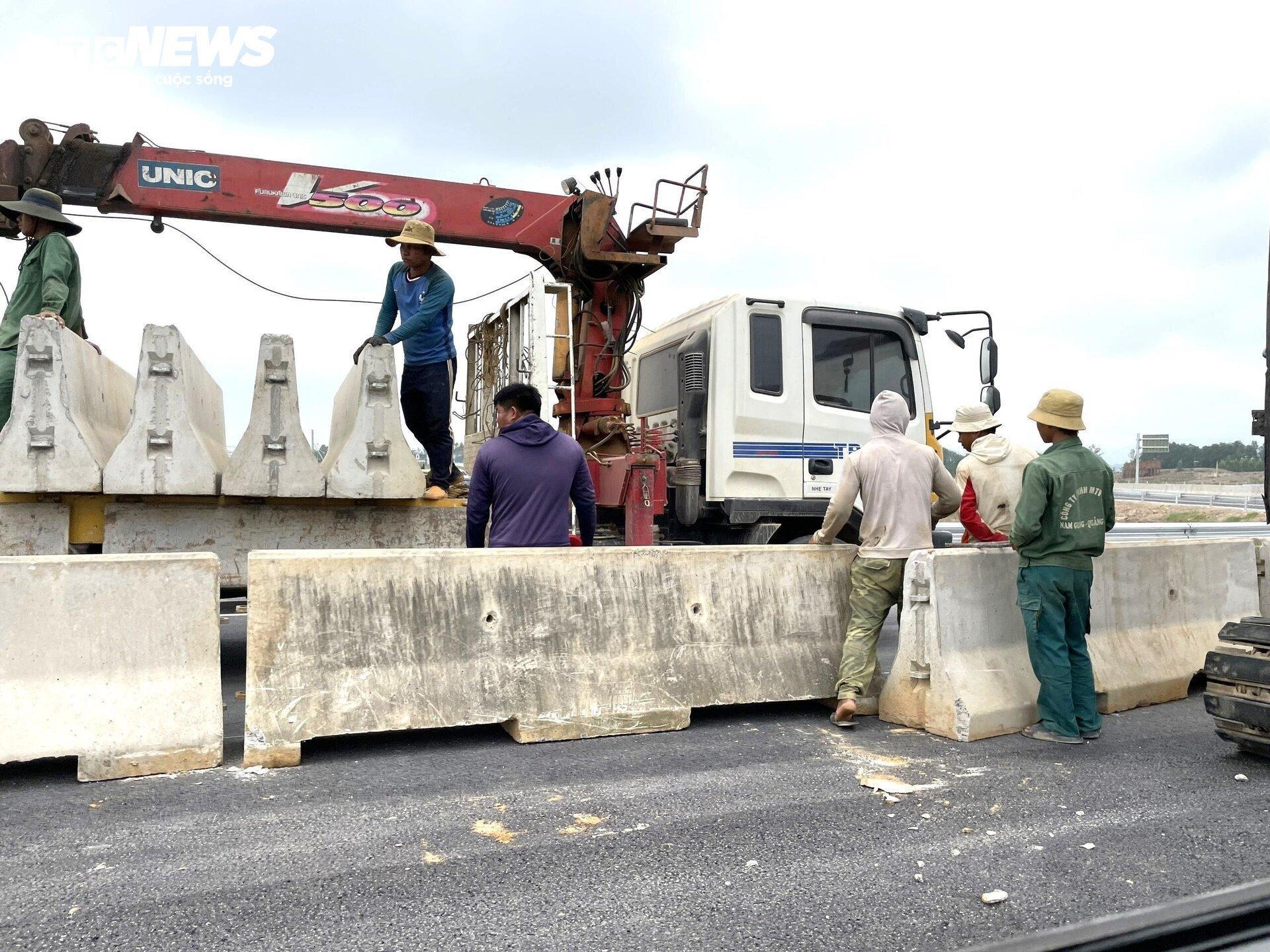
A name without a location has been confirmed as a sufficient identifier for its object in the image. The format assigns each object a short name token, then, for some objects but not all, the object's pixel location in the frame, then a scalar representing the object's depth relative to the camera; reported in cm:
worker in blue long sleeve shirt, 639
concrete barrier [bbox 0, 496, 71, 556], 521
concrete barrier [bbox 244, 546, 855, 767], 430
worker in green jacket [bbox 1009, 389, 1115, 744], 494
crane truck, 732
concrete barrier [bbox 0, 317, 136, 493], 495
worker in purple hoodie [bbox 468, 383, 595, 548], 512
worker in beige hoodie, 524
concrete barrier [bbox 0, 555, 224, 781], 392
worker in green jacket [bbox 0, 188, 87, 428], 563
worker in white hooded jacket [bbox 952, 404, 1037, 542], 588
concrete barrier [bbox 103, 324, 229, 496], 517
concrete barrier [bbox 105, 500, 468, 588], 552
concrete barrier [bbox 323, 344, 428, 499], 565
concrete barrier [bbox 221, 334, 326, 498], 546
